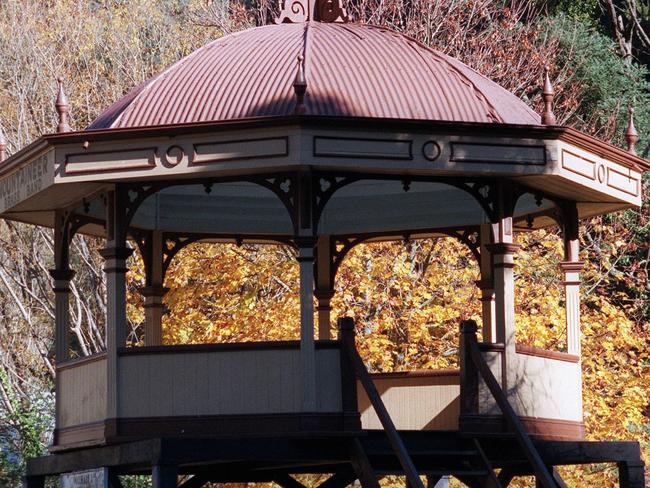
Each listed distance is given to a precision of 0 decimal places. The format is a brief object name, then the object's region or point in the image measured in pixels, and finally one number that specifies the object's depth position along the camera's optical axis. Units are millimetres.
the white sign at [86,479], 15555
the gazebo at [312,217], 14891
